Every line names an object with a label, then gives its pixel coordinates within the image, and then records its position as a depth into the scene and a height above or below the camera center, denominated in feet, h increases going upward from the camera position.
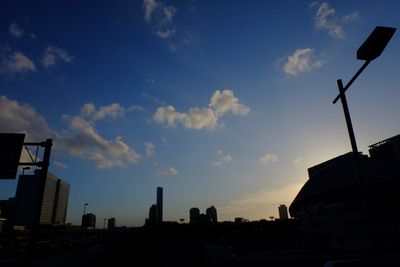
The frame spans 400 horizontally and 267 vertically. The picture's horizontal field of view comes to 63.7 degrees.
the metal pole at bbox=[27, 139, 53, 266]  60.18 +10.65
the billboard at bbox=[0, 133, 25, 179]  67.36 +19.47
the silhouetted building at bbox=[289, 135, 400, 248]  205.36 +26.39
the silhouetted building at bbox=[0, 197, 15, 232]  618.03 +74.76
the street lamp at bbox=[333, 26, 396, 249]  33.83 +19.23
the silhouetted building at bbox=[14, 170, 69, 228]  499.10 +83.02
